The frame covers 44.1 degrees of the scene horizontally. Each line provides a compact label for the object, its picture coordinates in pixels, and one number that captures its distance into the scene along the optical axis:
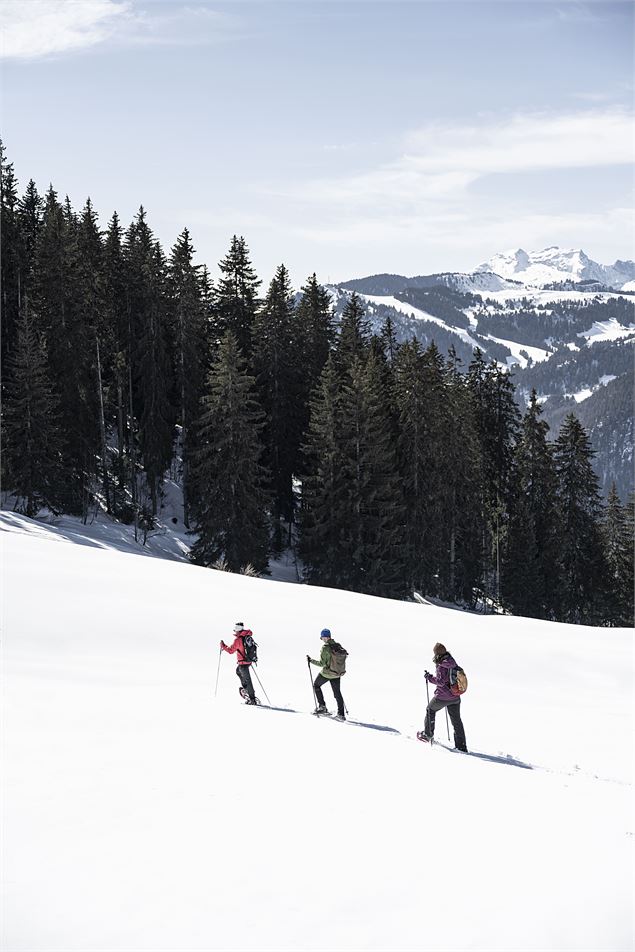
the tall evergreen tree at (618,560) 53.34
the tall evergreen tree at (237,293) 50.72
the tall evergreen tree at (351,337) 46.91
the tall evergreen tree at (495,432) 53.00
